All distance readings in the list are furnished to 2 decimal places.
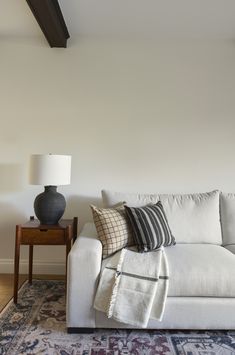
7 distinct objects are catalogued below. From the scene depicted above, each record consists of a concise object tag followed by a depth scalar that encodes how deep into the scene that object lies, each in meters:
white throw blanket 1.73
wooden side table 2.27
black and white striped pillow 2.09
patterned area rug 1.66
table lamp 2.35
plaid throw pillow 2.05
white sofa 1.80
